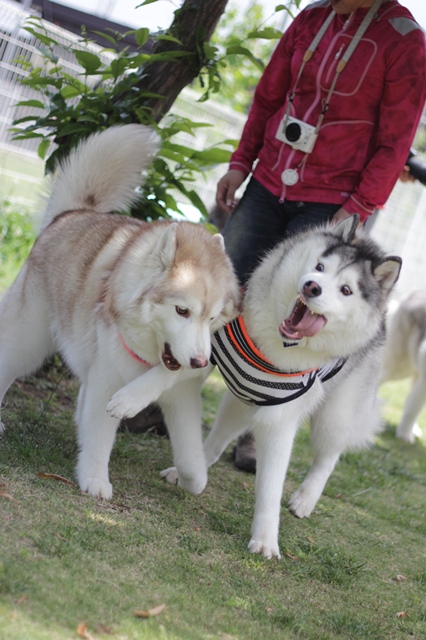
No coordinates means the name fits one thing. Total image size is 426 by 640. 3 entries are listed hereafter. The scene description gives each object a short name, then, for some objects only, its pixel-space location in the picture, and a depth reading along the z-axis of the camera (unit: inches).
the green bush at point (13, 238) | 290.4
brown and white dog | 114.7
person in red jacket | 142.8
